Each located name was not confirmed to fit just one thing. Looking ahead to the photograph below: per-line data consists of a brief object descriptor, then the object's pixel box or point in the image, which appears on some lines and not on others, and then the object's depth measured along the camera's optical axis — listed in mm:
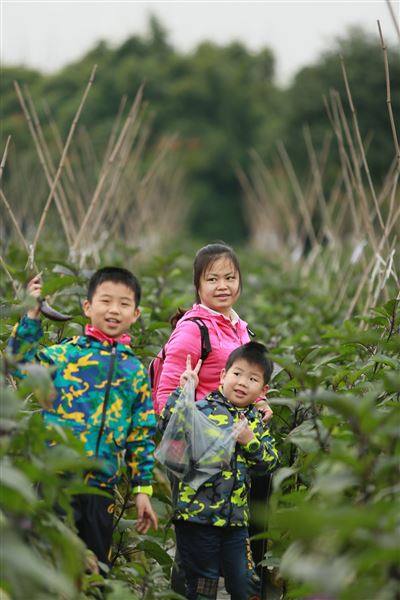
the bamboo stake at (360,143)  12016
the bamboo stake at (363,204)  13820
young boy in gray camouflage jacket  7031
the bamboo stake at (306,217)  25766
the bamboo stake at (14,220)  10793
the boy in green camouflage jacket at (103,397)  6219
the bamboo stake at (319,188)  22766
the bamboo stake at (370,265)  12498
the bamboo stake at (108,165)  12945
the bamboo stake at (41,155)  13697
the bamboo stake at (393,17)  9871
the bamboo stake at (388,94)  10201
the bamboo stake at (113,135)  16016
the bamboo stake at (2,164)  9931
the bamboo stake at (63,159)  10852
